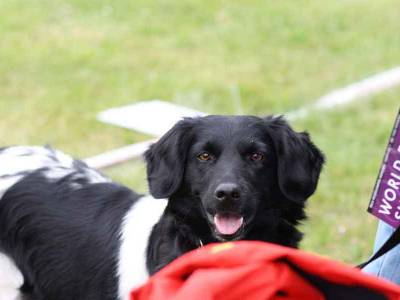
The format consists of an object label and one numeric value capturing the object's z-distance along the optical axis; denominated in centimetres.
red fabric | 446
